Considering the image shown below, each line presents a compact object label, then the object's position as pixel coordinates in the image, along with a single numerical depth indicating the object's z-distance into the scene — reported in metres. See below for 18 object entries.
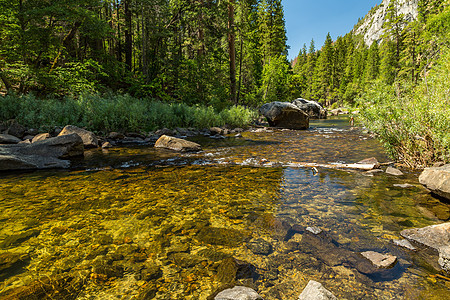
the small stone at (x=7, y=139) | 7.56
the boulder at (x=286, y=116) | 18.12
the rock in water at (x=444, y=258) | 2.13
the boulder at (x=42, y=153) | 5.86
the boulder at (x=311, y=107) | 29.23
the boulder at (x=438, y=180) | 3.56
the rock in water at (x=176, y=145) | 8.76
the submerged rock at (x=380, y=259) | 2.23
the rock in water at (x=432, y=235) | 2.48
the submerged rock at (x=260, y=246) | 2.54
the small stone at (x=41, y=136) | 8.17
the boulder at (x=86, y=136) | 8.73
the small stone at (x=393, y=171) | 5.24
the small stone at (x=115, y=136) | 10.49
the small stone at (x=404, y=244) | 2.53
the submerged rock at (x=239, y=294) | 1.72
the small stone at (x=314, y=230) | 2.86
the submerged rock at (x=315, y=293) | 1.71
